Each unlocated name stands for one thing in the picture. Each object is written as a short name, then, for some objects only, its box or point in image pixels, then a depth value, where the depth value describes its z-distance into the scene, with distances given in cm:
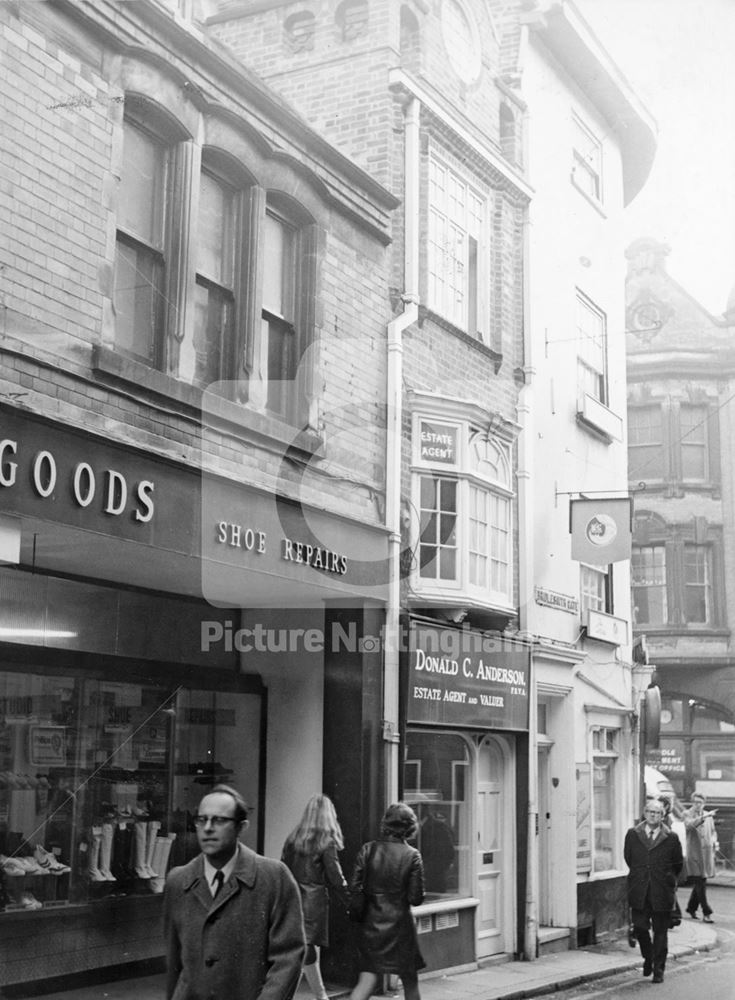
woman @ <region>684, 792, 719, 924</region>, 1920
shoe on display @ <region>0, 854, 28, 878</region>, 1009
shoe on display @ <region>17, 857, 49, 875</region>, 1027
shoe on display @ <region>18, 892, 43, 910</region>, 1019
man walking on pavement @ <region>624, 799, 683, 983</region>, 1360
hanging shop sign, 1539
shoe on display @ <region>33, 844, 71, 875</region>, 1043
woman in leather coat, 954
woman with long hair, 984
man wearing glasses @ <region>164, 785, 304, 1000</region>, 506
